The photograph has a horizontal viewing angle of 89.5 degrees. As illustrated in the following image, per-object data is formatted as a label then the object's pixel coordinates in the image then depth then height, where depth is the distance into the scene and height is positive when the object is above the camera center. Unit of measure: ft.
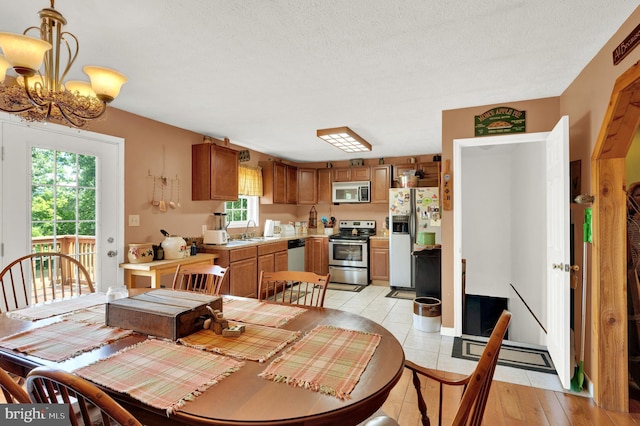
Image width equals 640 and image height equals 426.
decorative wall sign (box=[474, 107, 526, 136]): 10.00 +2.84
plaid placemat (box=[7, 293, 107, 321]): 5.42 -1.71
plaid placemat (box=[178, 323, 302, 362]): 4.01 -1.75
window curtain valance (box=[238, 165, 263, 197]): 16.76 +1.74
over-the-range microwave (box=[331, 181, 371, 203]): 19.85 +1.26
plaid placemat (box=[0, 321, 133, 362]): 4.01 -1.71
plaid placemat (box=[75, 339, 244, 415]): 3.06 -1.72
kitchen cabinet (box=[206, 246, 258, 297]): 13.20 -2.48
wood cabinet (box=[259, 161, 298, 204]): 18.52 +1.78
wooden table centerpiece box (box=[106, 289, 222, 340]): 4.41 -1.44
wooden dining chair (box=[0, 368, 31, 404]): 2.63 -1.46
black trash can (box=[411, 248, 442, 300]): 13.35 -2.63
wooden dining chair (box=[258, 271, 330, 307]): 6.56 -1.38
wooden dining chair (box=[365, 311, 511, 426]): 2.62 -1.48
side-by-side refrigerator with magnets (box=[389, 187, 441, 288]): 16.67 -0.60
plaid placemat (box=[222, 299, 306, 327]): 5.21 -1.75
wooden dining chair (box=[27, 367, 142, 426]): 2.25 -1.35
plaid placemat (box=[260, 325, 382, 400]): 3.30 -1.75
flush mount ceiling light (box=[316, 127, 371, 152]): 12.80 +3.18
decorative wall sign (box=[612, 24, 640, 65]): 5.45 +2.96
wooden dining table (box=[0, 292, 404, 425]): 2.80 -1.76
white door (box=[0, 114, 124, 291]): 8.30 +0.83
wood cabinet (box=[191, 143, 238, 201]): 13.50 +1.75
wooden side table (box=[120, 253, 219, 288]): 10.46 -1.85
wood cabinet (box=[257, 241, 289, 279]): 15.30 -2.24
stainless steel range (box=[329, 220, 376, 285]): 18.77 -2.75
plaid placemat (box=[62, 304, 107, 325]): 5.18 -1.72
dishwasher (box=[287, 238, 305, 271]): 17.80 -2.38
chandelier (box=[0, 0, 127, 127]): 4.30 +2.00
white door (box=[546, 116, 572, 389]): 7.39 -0.96
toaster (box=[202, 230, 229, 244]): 14.03 -1.06
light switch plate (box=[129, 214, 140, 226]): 11.19 -0.23
